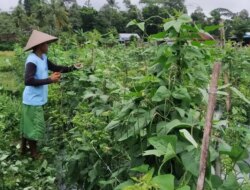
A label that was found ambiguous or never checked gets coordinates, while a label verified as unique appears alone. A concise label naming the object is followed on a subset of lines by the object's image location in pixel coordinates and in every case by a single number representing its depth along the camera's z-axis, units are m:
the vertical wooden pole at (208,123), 1.41
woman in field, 4.23
